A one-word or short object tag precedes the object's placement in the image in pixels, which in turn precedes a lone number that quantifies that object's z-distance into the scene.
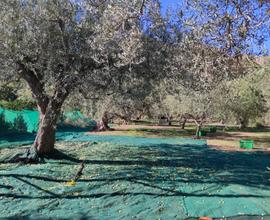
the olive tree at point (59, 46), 6.46
